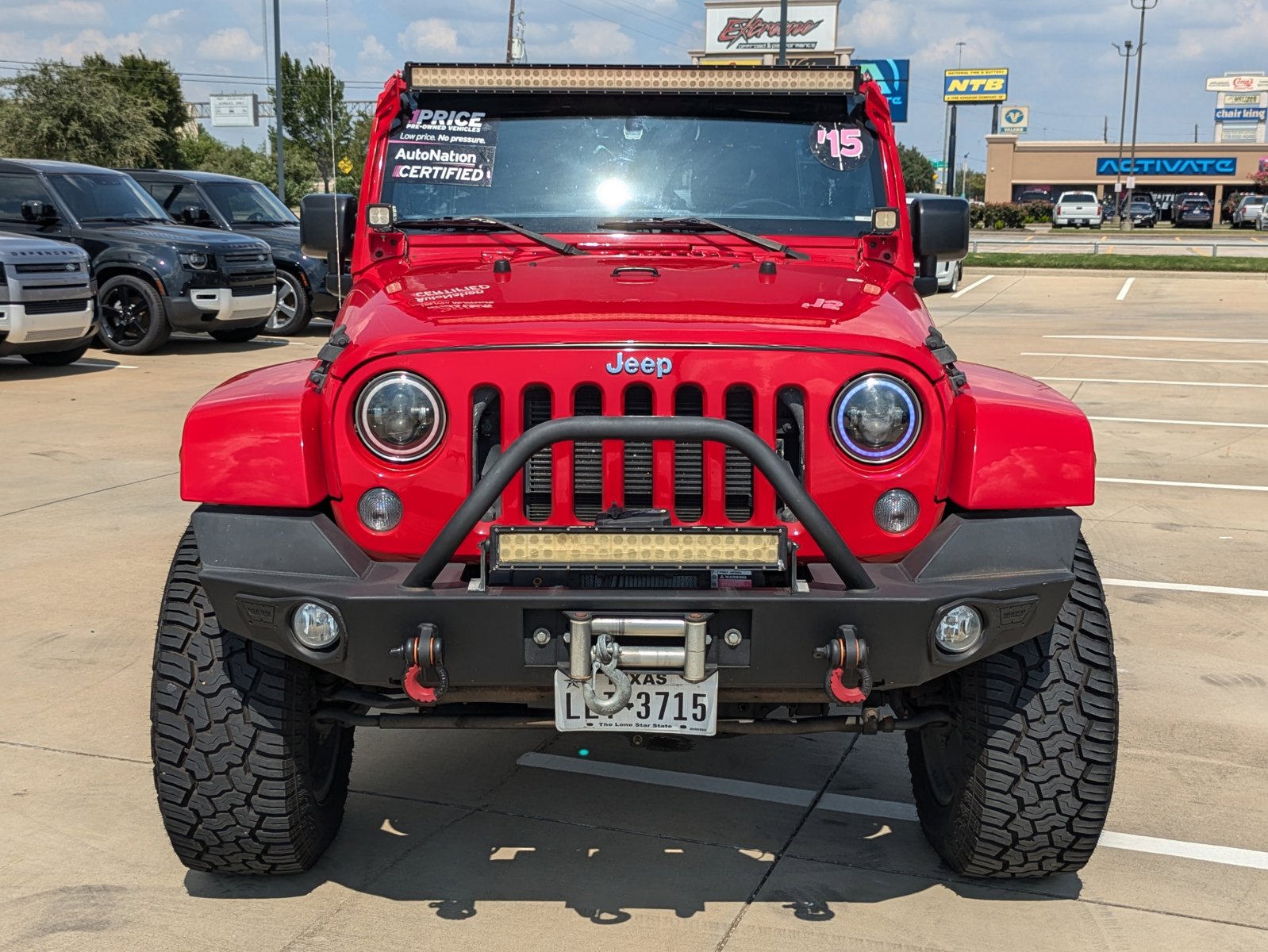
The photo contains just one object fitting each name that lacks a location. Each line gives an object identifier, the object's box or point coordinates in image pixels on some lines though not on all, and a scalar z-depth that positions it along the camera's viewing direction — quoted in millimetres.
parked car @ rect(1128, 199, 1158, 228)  64938
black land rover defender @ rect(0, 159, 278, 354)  14094
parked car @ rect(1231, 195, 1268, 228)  59375
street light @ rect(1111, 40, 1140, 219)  69250
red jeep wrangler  2834
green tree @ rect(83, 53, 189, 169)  50969
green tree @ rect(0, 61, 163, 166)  34719
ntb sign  77188
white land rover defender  12094
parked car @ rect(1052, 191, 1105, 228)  60312
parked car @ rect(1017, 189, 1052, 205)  71575
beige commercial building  85188
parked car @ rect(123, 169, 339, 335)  16234
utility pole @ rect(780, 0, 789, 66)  26878
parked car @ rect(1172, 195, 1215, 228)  62438
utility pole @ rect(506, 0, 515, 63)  35906
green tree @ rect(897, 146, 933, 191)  98744
